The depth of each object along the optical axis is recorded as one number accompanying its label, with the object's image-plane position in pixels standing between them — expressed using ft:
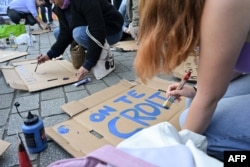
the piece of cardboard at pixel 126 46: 8.46
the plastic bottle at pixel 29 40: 10.37
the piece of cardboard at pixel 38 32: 12.92
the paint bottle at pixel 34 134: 3.35
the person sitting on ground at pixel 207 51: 2.03
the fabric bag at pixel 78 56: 6.53
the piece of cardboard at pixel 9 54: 8.07
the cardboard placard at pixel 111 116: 3.55
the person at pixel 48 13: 16.35
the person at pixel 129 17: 8.12
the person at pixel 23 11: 13.48
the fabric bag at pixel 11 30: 11.33
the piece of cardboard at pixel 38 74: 5.70
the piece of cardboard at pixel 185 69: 5.76
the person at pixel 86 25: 5.63
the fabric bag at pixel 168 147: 1.68
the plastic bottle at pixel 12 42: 10.28
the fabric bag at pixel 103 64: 6.12
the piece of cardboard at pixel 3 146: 3.42
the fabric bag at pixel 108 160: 1.62
